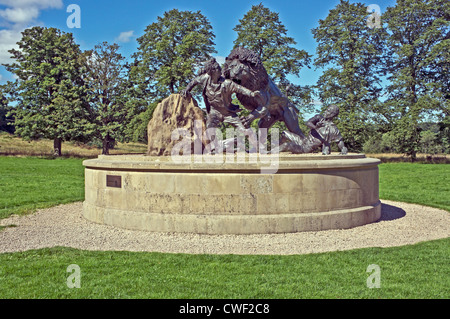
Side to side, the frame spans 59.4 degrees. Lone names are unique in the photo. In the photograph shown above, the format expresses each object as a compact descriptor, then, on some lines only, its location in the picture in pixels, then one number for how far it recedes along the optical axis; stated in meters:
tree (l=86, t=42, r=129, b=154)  36.36
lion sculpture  10.09
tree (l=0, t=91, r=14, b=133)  55.31
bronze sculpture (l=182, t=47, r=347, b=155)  10.10
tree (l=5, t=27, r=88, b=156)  35.38
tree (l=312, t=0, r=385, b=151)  33.91
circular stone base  8.27
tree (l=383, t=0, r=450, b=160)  34.16
